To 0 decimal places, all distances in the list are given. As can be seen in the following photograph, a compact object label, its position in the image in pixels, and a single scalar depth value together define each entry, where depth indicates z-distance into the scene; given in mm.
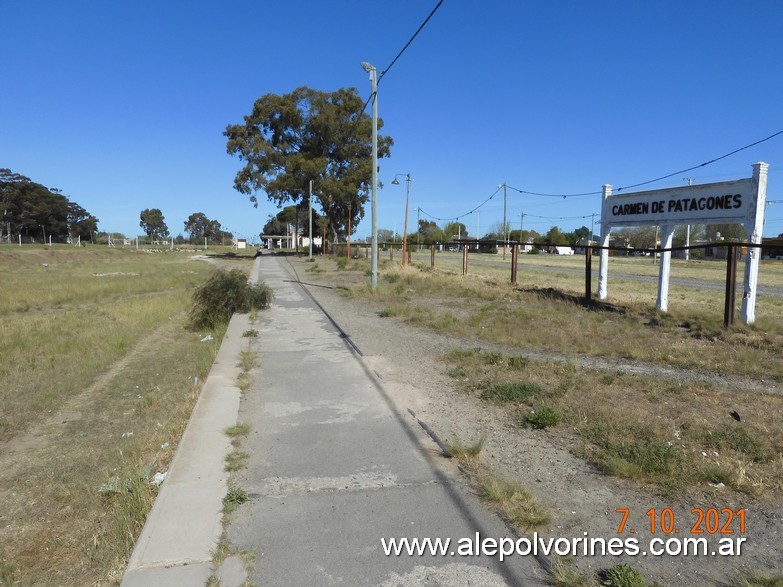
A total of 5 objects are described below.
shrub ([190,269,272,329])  15000
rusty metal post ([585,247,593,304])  15141
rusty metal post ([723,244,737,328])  10617
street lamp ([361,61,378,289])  19047
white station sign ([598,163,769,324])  10867
